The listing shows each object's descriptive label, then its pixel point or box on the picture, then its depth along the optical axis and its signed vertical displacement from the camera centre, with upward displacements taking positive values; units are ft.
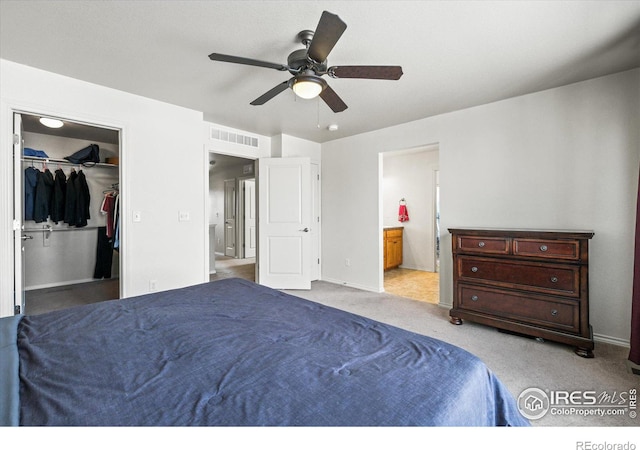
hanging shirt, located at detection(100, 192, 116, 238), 14.96 +0.75
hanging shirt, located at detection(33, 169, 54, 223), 13.79 +1.25
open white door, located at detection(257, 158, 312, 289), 15.15 -0.04
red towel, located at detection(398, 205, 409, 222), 20.77 +0.74
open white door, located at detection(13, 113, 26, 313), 8.33 +0.14
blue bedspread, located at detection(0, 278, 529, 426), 2.52 -1.59
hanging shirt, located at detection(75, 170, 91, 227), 15.03 +1.18
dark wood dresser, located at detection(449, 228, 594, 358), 8.04 -1.79
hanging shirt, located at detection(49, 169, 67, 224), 14.42 +1.27
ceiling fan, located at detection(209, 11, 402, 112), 5.78 +3.38
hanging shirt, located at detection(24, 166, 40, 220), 13.44 +1.56
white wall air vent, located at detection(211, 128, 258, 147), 13.65 +4.20
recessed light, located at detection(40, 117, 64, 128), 11.73 +4.13
